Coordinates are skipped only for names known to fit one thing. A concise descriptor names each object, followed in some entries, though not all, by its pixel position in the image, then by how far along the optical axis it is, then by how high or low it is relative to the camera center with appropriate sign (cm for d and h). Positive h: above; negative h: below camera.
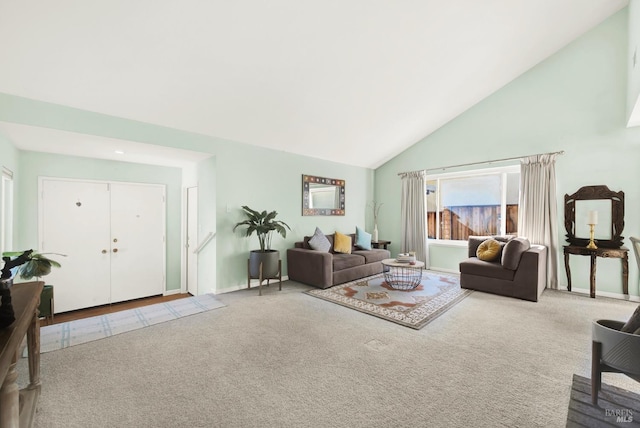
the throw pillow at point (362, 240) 596 -57
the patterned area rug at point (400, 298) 332 -121
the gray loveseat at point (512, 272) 387 -88
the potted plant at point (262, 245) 433 -52
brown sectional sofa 448 -91
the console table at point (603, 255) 391 -61
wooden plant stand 427 -101
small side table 646 -71
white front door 406 -41
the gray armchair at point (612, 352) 160 -84
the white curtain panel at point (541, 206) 455 +13
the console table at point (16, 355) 107 -73
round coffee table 421 -114
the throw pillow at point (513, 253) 398 -57
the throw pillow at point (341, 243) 549 -59
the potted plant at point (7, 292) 121 -36
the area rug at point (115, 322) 275 -124
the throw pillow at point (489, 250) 445 -61
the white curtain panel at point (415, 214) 614 -1
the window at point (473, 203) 528 +21
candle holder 405 -43
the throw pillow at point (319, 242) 509 -53
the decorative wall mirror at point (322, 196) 559 +39
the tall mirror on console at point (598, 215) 409 -3
